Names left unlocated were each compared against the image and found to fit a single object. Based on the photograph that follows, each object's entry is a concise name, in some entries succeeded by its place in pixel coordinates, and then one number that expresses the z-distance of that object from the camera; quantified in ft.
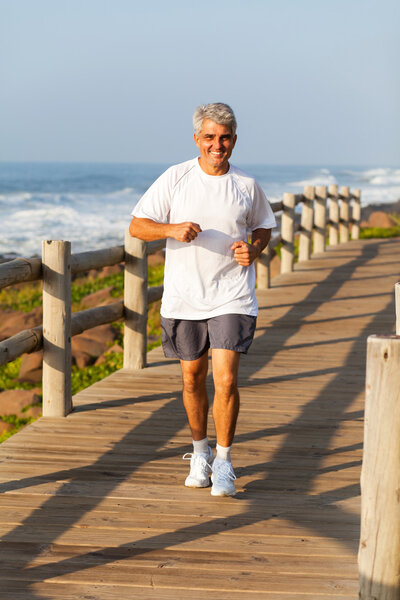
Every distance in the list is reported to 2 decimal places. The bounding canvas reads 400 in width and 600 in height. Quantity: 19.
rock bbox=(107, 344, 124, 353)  35.57
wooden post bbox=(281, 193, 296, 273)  43.21
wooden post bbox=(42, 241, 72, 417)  18.53
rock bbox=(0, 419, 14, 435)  27.62
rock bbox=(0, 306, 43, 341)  42.34
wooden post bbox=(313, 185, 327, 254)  53.78
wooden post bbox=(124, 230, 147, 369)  23.11
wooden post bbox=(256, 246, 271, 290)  38.47
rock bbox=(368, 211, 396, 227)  90.68
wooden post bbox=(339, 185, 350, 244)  65.57
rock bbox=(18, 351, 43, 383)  35.27
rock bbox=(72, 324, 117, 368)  36.58
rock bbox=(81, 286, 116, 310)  48.94
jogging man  13.78
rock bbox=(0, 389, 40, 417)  29.77
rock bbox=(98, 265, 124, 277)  66.90
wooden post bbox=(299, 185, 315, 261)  49.29
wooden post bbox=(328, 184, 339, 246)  59.11
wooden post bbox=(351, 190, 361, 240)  70.74
